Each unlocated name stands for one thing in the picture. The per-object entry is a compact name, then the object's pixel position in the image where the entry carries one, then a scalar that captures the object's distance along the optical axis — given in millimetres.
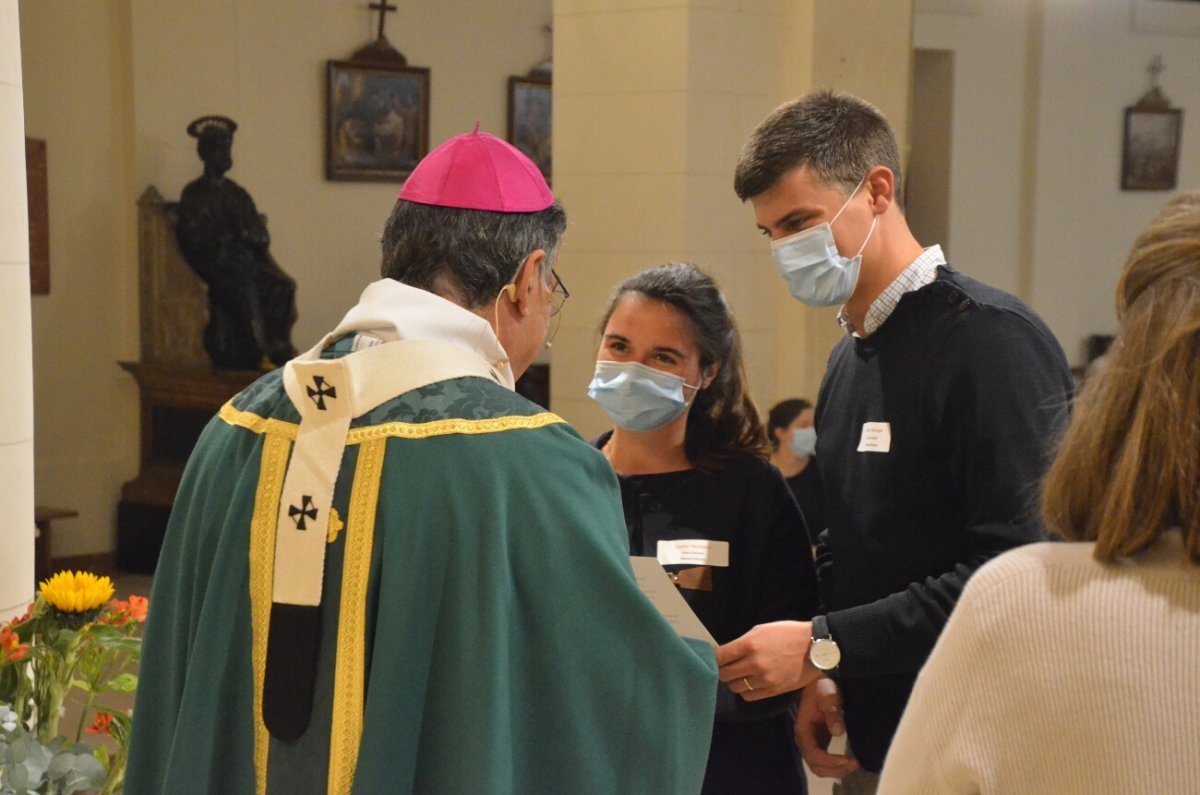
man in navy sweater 2008
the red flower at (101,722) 2271
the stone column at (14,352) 2643
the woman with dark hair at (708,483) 2383
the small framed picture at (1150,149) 10234
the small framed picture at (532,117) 9875
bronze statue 8078
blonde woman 1061
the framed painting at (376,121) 9141
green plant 2176
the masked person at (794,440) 4812
